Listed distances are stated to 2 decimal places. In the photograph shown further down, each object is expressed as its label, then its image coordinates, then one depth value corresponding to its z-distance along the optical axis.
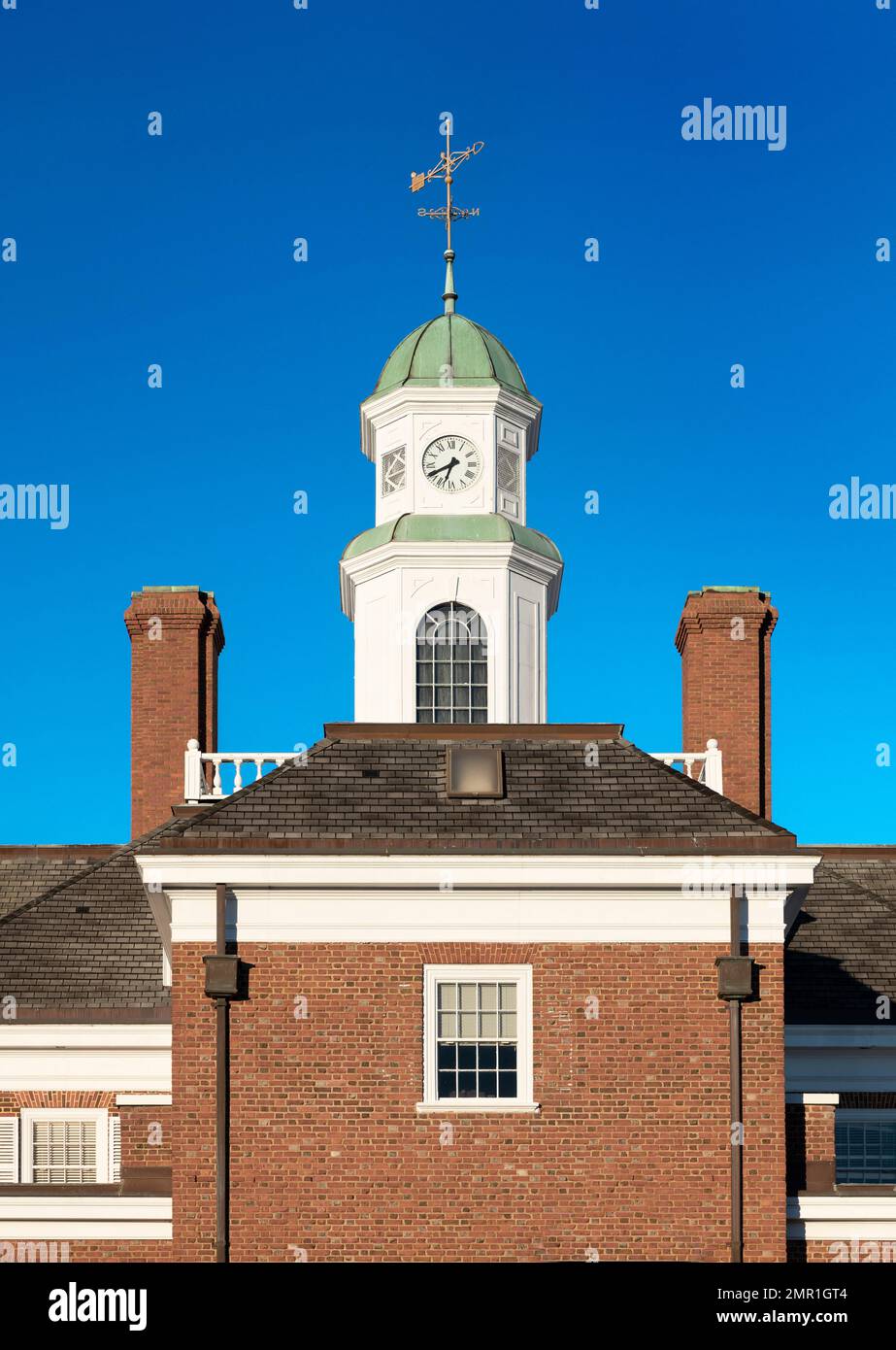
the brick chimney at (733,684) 34.34
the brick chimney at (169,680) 34.09
